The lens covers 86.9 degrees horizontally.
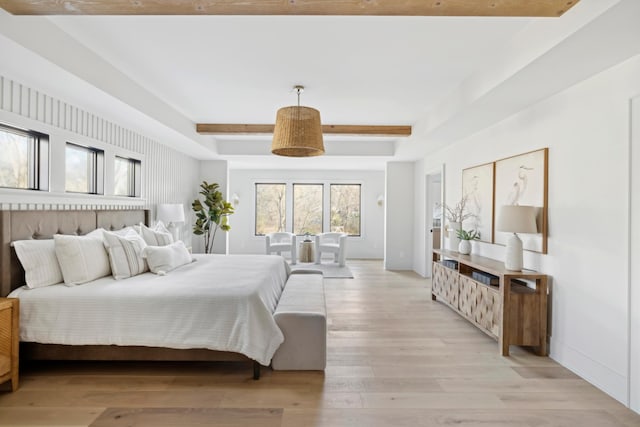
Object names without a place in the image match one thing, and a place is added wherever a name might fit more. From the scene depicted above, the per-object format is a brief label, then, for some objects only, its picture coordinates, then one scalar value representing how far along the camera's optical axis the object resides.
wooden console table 2.96
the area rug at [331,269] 6.32
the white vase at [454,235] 4.54
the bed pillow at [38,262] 2.59
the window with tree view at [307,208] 8.94
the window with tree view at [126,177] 4.33
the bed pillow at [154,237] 3.96
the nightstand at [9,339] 2.25
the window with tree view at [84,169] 3.52
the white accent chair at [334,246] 7.35
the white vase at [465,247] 4.20
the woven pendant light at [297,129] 3.28
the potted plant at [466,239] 4.20
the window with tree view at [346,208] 8.95
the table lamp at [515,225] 3.00
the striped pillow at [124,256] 3.02
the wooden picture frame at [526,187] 3.06
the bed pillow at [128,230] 3.73
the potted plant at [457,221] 4.55
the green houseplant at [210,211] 6.42
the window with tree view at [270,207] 8.95
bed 2.47
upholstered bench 2.62
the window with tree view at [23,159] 2.81
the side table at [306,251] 7.68
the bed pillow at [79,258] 2.73
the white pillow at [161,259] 3.26
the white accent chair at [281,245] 7.41
